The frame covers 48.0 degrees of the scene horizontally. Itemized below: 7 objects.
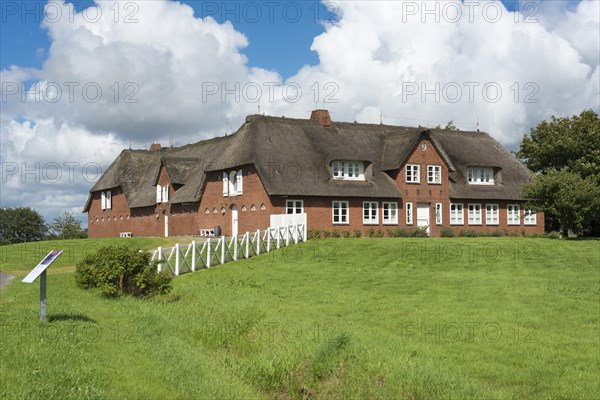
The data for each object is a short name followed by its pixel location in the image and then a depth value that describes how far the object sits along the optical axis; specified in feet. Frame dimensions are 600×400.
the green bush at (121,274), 66.54
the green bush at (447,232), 154.64
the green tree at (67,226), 272.84
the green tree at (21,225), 281.74
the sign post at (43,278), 44.60
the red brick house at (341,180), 143.33
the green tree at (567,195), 126.00
